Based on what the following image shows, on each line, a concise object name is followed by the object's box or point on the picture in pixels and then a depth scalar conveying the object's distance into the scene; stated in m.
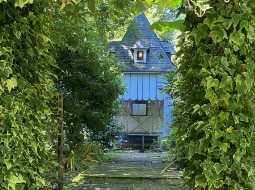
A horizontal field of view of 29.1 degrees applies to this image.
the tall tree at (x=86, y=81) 12.77
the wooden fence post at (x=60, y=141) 7.24
